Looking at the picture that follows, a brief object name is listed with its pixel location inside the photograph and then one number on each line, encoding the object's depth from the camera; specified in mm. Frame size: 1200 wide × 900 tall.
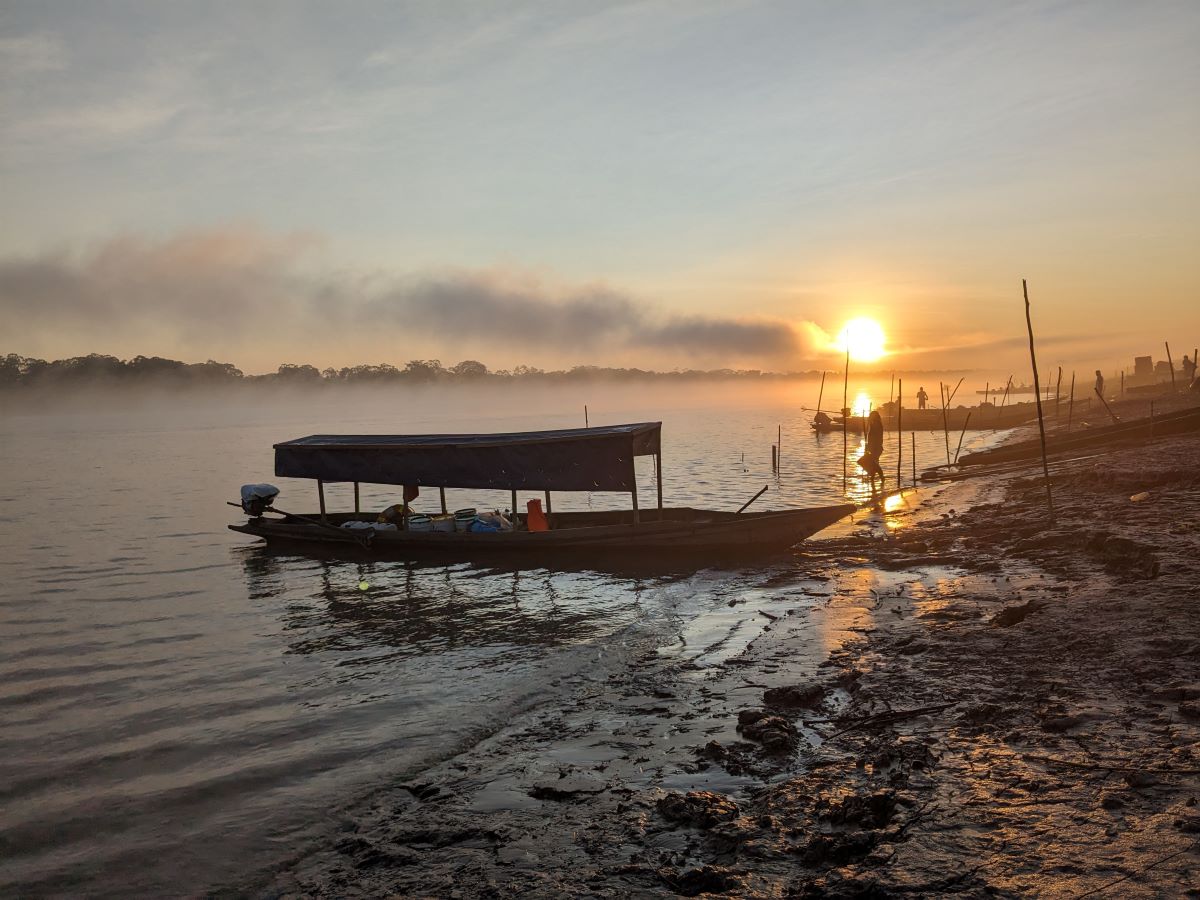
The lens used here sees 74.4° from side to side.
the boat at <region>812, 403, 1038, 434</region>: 68062
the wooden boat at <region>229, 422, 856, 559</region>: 18594
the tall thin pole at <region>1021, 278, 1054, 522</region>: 17078
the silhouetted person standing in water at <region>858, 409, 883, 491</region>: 29016
